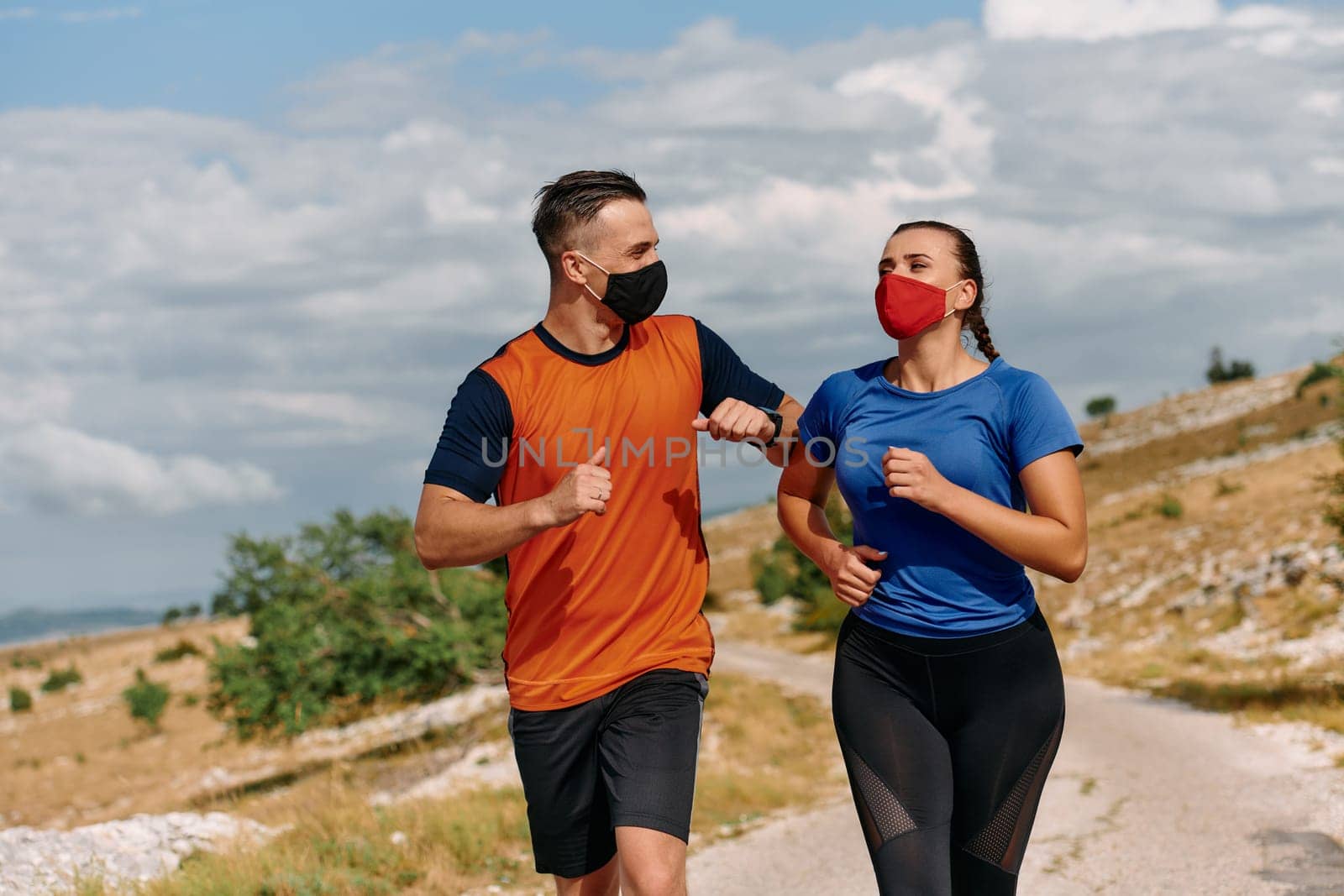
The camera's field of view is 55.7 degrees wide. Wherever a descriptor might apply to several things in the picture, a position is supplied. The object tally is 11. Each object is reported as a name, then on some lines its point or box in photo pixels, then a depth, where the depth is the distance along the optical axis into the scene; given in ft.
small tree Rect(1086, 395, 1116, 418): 313.71
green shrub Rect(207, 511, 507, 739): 80.02
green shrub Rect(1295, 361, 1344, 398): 195.42
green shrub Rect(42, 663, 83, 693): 199.11
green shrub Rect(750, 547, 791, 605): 162.61
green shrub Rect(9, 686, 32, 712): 178.50
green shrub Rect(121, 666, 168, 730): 136.87
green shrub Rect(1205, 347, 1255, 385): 282.56
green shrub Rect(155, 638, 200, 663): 198.46
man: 13.28
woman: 12.38
